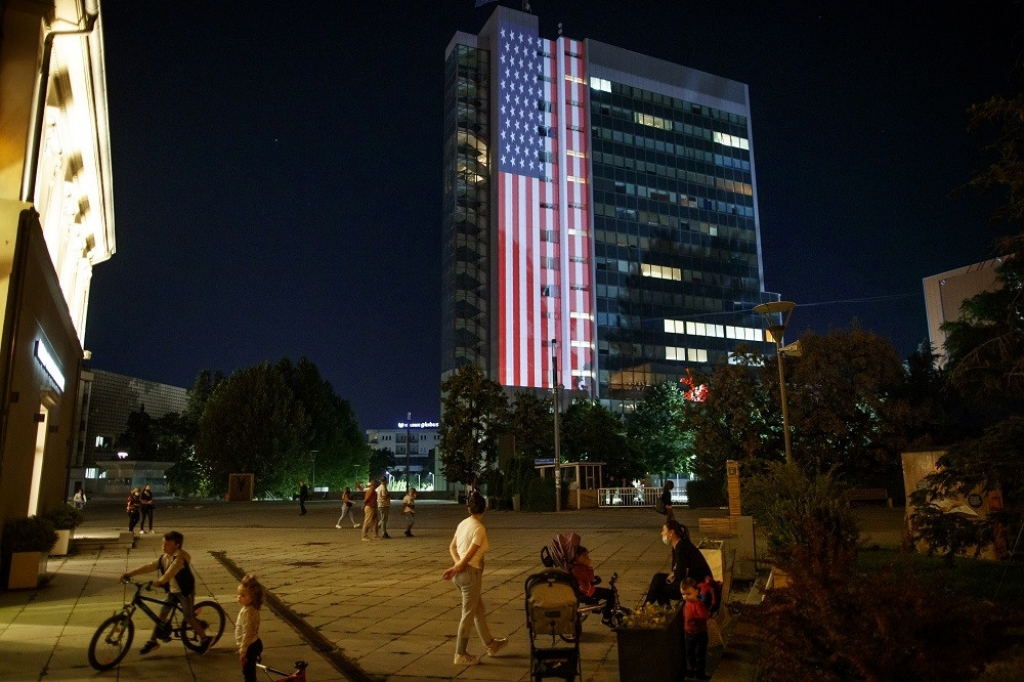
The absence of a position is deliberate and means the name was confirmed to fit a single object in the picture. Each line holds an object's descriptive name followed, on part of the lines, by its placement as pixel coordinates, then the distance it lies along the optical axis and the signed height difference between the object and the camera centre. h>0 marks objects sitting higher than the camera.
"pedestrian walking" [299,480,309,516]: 35.25 -1.26
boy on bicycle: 7.61 -1.18
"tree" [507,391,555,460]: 49.56 +3.01
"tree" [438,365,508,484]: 48.69 +3.19
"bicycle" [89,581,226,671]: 7.18 -1.68
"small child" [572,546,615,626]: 8.14 -1.34
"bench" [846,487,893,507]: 36.41 -1.31
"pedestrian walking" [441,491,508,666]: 7.20 -1.05
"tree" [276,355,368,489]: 60.28 +3.47
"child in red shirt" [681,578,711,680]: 6.51 -1.44
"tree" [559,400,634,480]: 51.71 +1.90
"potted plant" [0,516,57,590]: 12.48 -1.36
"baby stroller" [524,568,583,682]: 5.64 -1.15
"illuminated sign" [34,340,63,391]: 14.85 +2.39
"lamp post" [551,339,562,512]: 36.94 -0.65
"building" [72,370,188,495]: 64.44 +6.74
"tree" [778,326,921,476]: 36.19 +3.27
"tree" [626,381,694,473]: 64.75 +3.45
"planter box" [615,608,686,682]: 5.48 -1.41
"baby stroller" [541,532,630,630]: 8.08 -0.97
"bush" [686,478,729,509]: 38.59 -1.32
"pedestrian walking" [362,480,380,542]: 22.36 -1.15
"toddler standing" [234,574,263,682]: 6.11 -1.34
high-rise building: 82.44 +30.85
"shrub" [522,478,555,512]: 37.66 -1.42
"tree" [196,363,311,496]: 54.34 +2.68
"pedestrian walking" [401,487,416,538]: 23.02 -1.15
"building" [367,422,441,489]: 159.25 +6.24
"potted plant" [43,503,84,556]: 17.83 -1.28
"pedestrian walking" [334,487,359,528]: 27.00 -1.23
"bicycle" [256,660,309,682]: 5.34 -1.51
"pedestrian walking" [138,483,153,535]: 25.55 -1.10
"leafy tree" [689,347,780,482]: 38.45 +2.66
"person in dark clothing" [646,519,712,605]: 6.96 -0.94
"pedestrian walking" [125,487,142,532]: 24.92 -1.27
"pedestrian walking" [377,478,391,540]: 22.83 -1.08
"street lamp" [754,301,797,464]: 16.30 +3.51
